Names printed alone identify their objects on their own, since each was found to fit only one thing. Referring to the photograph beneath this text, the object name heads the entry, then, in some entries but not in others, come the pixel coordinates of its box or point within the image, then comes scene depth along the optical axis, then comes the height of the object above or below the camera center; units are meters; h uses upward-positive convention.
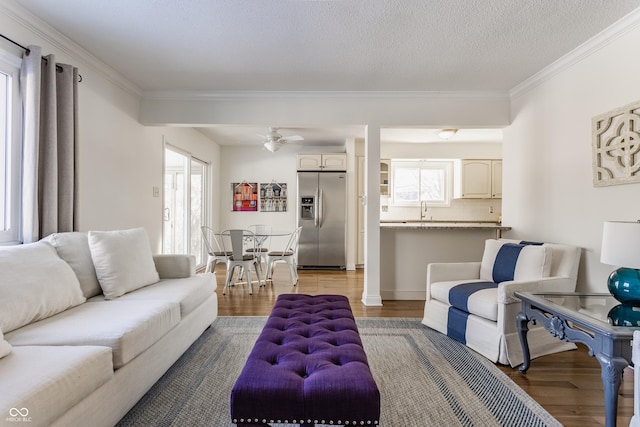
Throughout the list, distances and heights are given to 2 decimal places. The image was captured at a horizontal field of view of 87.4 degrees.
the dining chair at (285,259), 4.73 -0.68
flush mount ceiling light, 5.23 +1.27
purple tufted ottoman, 1.21 -0.65
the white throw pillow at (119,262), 2.34 -0.38
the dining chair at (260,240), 4.76 -0.41
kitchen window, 6.73 +0.60
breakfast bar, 4.03 -0.48
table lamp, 1.79 -0.25
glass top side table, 1.48 -0.56
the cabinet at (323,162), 6.37 +0.95
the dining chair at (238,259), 4.27 -0.63
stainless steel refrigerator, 6.30 -0.14
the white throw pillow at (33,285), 1.66 -0.41
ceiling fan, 4.91 +1.06
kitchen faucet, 6.70 +0.07
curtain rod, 2.19 +1.11
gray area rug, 1.71 -1.06
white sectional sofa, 1.23 -0.60
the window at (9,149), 2.33 +0.42
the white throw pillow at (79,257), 2.24 -0.32
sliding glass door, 5.37 +0.12
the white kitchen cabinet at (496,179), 6.34 +0.65
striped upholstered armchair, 2.33 -0.63
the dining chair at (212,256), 4.48 -0.62
